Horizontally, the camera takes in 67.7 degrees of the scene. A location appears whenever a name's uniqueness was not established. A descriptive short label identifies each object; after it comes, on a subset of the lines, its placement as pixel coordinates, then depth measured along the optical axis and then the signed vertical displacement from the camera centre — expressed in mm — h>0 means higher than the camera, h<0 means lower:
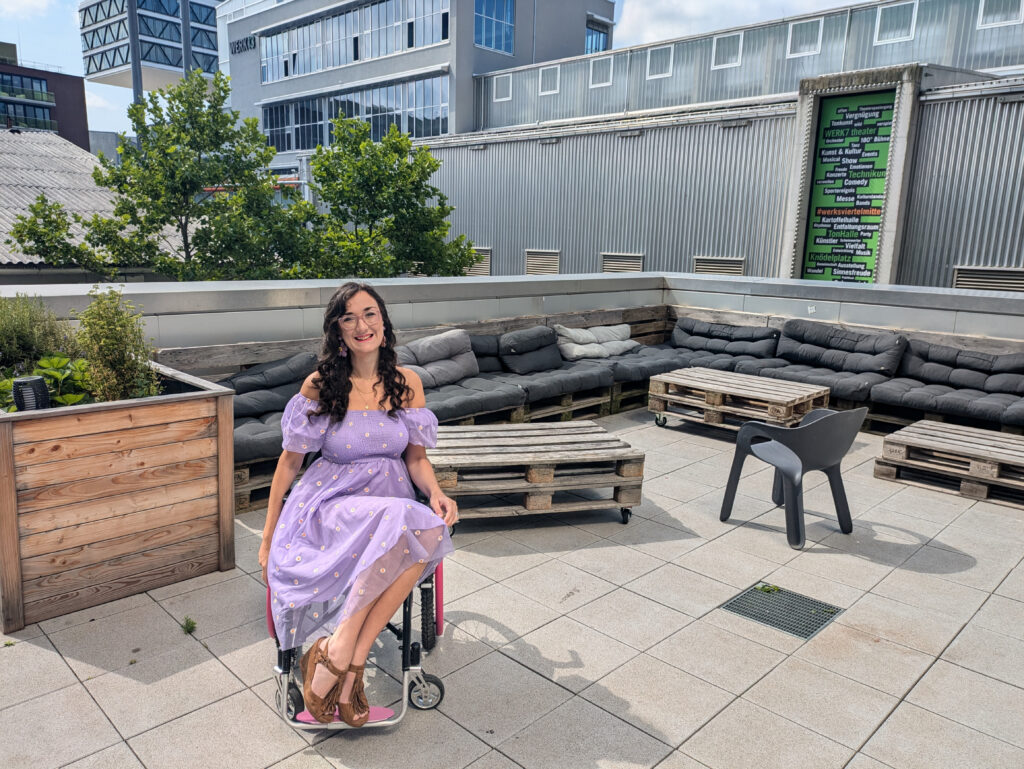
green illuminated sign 14422 +1057
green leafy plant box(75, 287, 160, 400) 4312 -713
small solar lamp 3834 -840
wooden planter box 3684 -1405
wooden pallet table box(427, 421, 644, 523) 5184 -1634
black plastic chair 4996 -1422
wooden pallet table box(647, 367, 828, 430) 7465 -1592
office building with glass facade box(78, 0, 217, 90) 75062 +18195
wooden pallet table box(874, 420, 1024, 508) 5980 -1737
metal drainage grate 4047 -2004
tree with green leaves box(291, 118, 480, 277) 19297 +574
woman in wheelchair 2857 -1106
